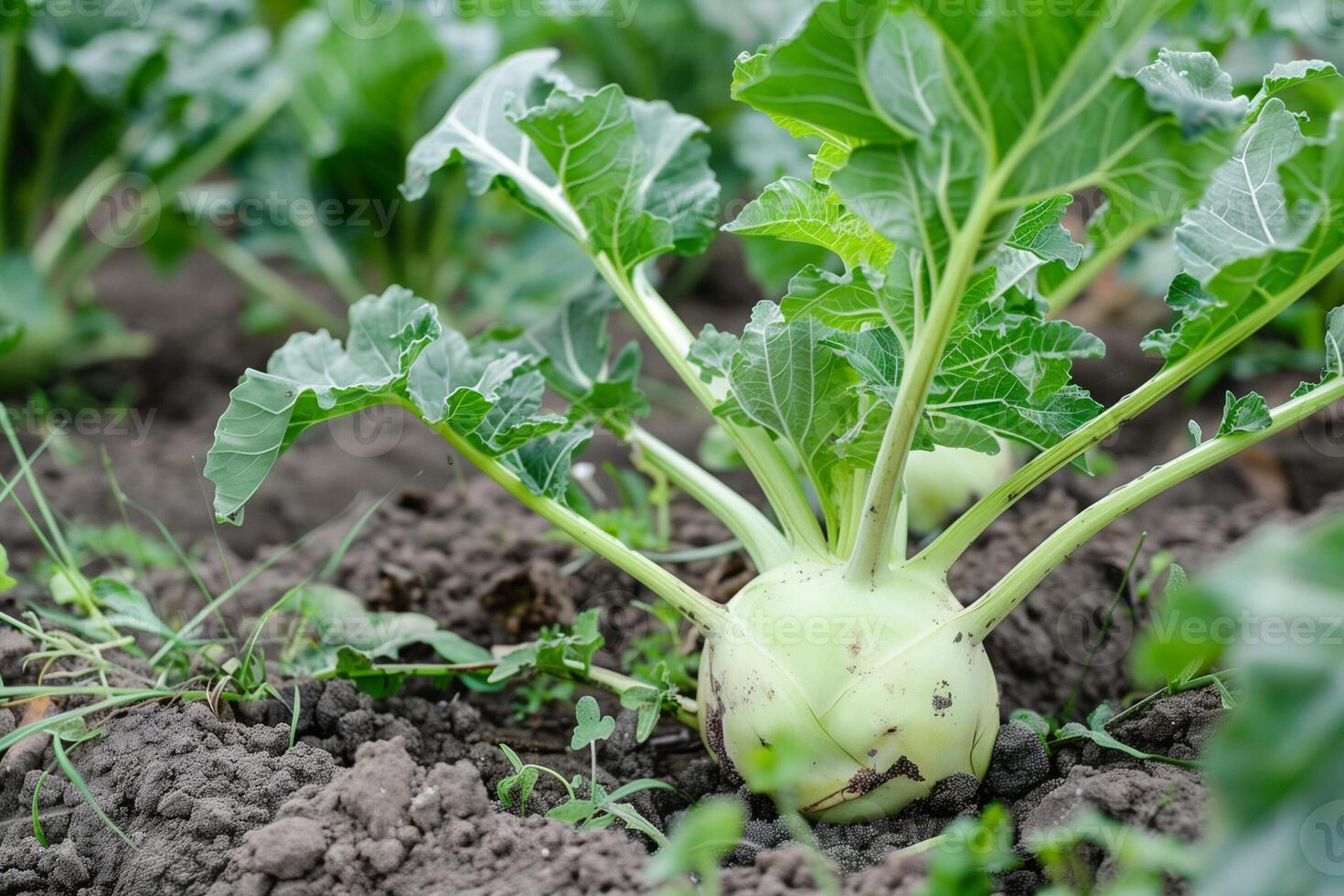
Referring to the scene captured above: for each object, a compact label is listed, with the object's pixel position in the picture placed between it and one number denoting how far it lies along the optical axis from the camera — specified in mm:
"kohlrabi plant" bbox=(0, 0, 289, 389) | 1316
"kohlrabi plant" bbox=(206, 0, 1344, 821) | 843
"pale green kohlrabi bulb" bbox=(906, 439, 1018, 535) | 1079
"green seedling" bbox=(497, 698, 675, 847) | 898
